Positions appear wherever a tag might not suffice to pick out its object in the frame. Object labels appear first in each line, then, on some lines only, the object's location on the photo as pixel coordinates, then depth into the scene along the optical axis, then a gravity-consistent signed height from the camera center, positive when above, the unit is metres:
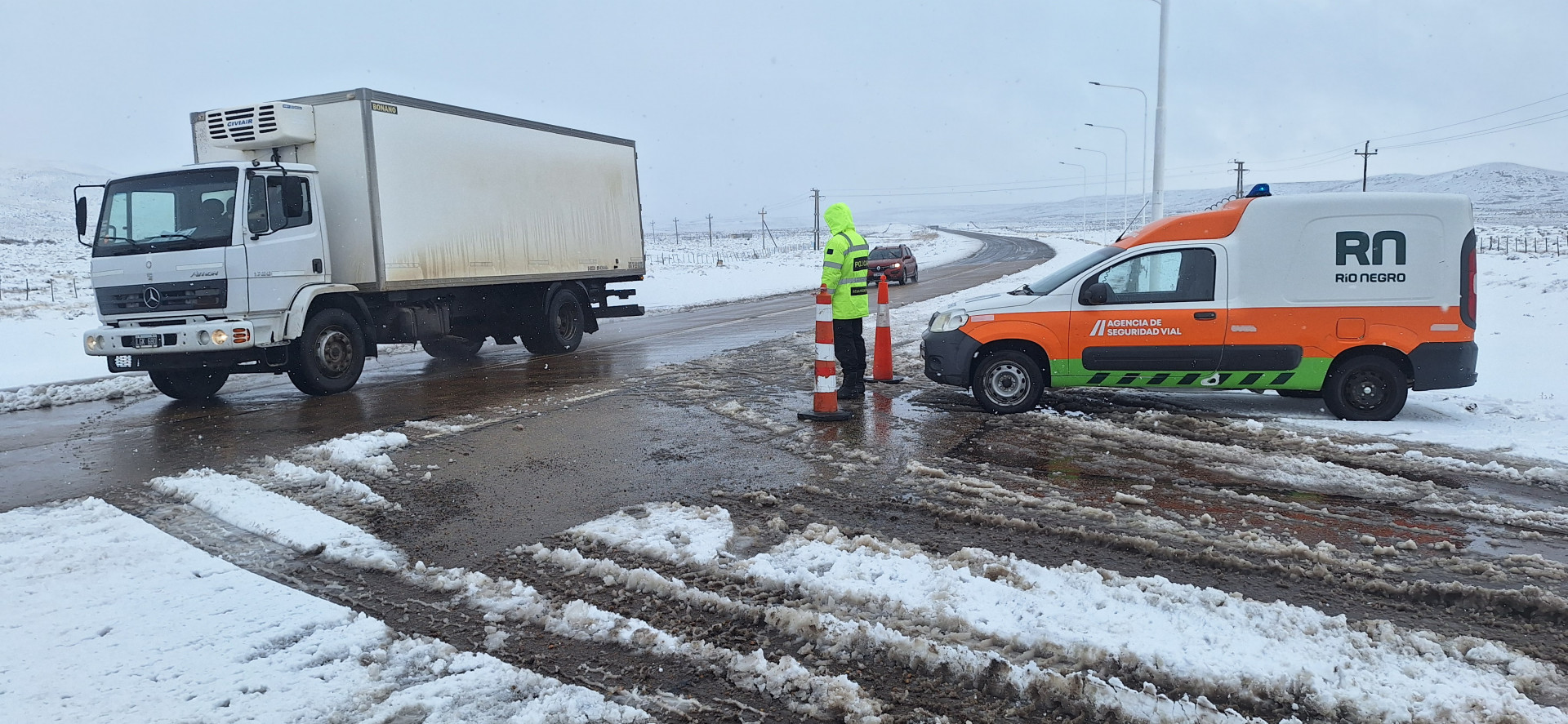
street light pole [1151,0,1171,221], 19.05 +2.42
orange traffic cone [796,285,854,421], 8.02 -1.07
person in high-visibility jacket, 8.71 -0.34
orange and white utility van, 7.66 -0.57
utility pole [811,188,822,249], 91.56 +4.52
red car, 33.31 -0.50
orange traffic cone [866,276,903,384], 10.23 -1.12
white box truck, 9.62 +0.30
